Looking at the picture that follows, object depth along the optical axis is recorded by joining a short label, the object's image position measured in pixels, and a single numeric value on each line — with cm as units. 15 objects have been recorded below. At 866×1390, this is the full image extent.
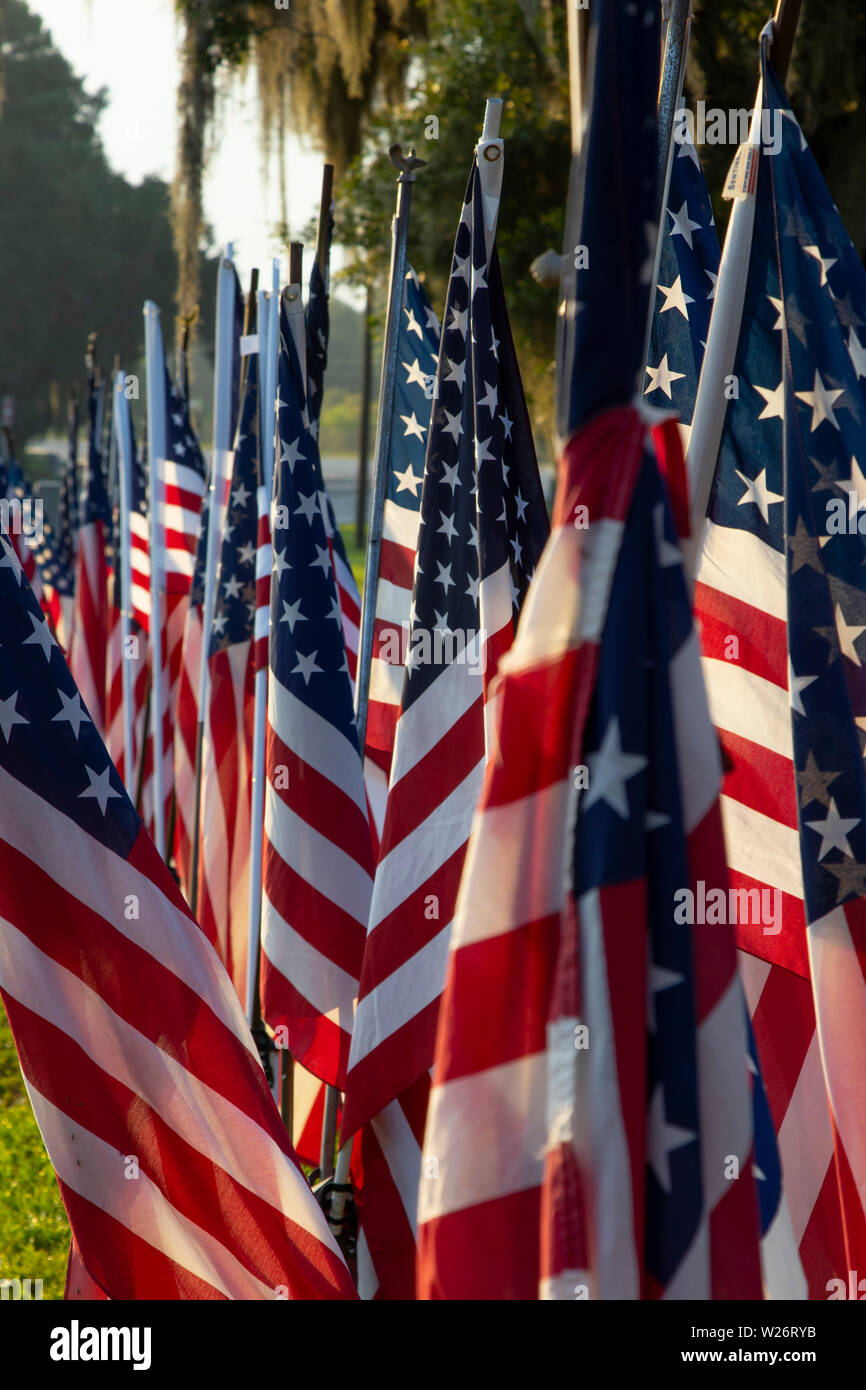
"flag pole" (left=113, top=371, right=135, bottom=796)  1642
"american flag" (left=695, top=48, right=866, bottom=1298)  592
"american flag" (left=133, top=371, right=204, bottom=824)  1579
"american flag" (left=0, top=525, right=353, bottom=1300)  557
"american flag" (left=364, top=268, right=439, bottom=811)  970
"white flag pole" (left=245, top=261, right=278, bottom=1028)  965
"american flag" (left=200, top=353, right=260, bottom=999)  1085
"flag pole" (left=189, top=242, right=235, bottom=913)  1227
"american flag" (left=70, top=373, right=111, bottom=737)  1920
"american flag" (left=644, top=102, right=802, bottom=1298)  705
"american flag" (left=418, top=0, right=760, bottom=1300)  352
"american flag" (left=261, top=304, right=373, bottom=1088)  791
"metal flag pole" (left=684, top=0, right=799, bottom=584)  597
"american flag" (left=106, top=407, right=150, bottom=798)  1737
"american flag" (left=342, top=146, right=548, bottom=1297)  670
